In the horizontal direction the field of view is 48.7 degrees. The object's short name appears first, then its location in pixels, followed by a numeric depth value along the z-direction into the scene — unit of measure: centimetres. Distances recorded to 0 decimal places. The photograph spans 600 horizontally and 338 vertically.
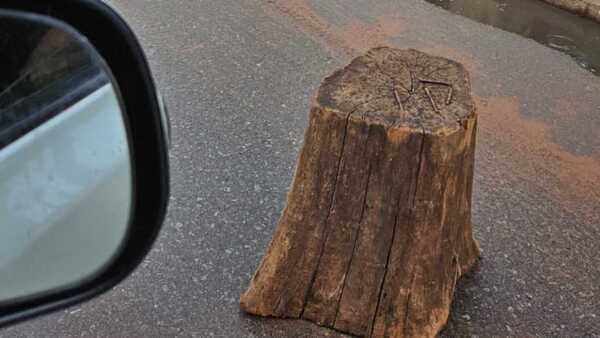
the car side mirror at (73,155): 81
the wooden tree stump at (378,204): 172
